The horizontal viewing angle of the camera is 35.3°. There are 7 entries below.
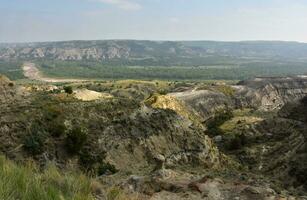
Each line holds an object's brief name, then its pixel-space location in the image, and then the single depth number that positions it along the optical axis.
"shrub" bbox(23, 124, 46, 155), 29.17
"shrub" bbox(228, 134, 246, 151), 50.76
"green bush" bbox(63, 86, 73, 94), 60.87
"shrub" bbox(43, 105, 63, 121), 34.16
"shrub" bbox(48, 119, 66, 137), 32.53
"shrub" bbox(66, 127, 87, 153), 31.32
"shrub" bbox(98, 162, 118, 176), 27.16
